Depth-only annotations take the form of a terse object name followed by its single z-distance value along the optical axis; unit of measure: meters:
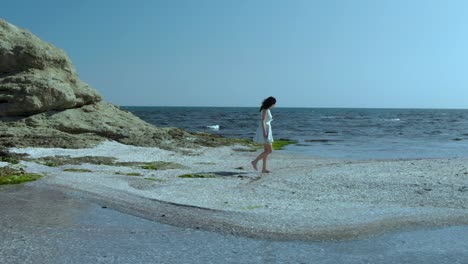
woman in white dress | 13.94
